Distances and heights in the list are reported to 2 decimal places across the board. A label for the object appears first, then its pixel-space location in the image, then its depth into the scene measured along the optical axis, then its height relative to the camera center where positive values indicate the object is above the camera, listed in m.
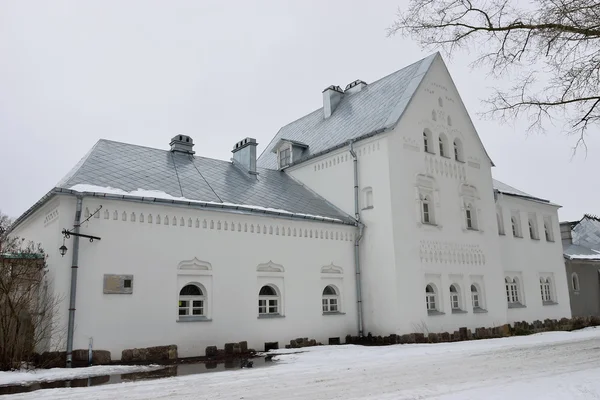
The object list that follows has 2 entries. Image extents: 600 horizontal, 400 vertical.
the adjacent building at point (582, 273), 29.14 +2.10
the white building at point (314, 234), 13.48 +2.75
